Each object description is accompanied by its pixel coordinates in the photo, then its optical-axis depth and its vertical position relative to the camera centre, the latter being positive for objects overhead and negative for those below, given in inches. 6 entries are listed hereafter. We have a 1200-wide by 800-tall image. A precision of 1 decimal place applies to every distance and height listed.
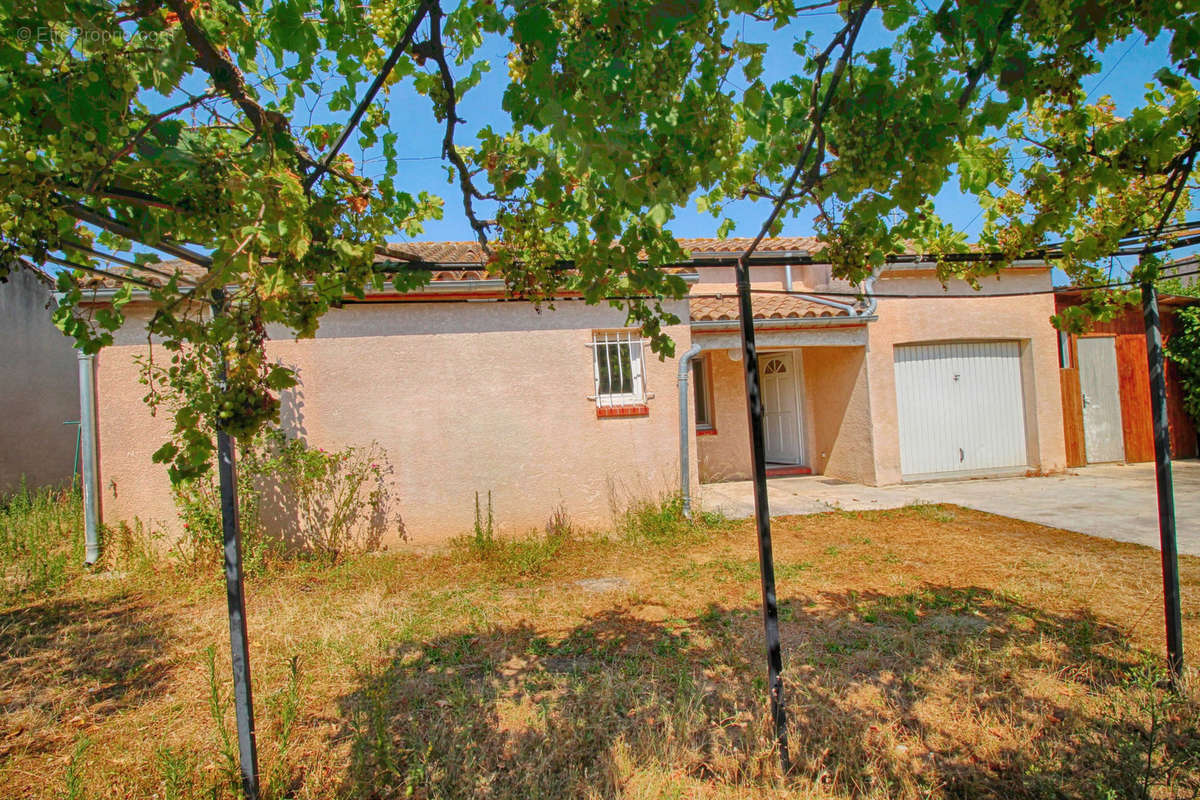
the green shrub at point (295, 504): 228.7 -25.0
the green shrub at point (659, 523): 258.4 -44.9
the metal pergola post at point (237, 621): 95.1 -27.7
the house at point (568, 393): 251.3 +14.6
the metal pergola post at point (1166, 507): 124.5 -23.9
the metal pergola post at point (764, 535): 105.3 -21.1
